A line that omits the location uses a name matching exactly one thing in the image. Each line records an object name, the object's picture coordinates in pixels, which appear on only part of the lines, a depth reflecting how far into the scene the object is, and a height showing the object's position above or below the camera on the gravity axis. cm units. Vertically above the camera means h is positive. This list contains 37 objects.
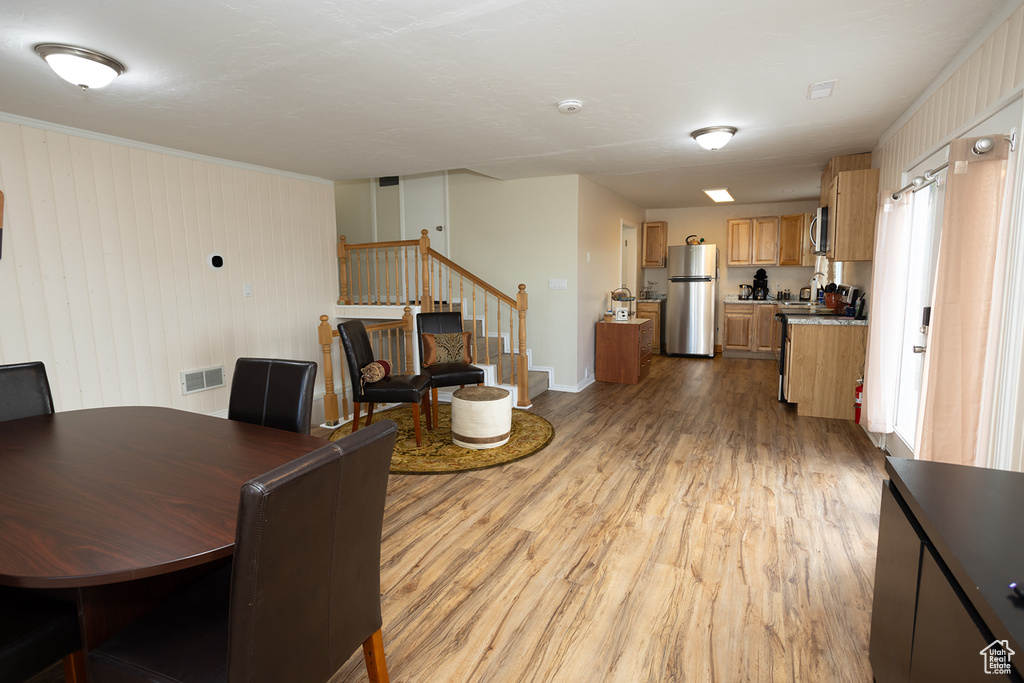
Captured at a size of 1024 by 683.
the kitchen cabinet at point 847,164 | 458 +98
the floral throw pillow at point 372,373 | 396 -70
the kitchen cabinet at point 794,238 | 759 +55
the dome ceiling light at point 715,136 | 370 +100
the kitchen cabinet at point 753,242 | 795 +53
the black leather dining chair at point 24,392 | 216 -44
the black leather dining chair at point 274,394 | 209 -46
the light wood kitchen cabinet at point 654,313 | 848 -57
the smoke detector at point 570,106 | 308 +103
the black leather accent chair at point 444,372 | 432 -76
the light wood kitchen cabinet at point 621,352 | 619 -88
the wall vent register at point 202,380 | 428 -80
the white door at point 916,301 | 320 -18
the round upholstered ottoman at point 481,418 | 385 -102
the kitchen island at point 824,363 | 446 -76
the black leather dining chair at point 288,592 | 99 -68
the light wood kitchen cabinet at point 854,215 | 412 +47
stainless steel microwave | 473 +41
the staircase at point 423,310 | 503 -31
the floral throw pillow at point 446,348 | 453 -59
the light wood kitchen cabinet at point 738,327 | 802 -77
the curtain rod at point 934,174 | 201 +52
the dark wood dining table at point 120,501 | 107 -55
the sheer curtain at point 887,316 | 350 -28
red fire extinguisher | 432 -105
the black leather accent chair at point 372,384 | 392 -78
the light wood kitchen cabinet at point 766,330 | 777 -80
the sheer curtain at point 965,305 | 209 -13
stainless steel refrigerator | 797 -32
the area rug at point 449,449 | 358 -126
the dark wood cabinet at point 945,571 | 89 -58
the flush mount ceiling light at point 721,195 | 695 +113
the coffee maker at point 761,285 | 820 -14
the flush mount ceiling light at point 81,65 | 224 +96
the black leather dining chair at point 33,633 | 121 -83
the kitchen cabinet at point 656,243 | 872 +58
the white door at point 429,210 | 622 +85
